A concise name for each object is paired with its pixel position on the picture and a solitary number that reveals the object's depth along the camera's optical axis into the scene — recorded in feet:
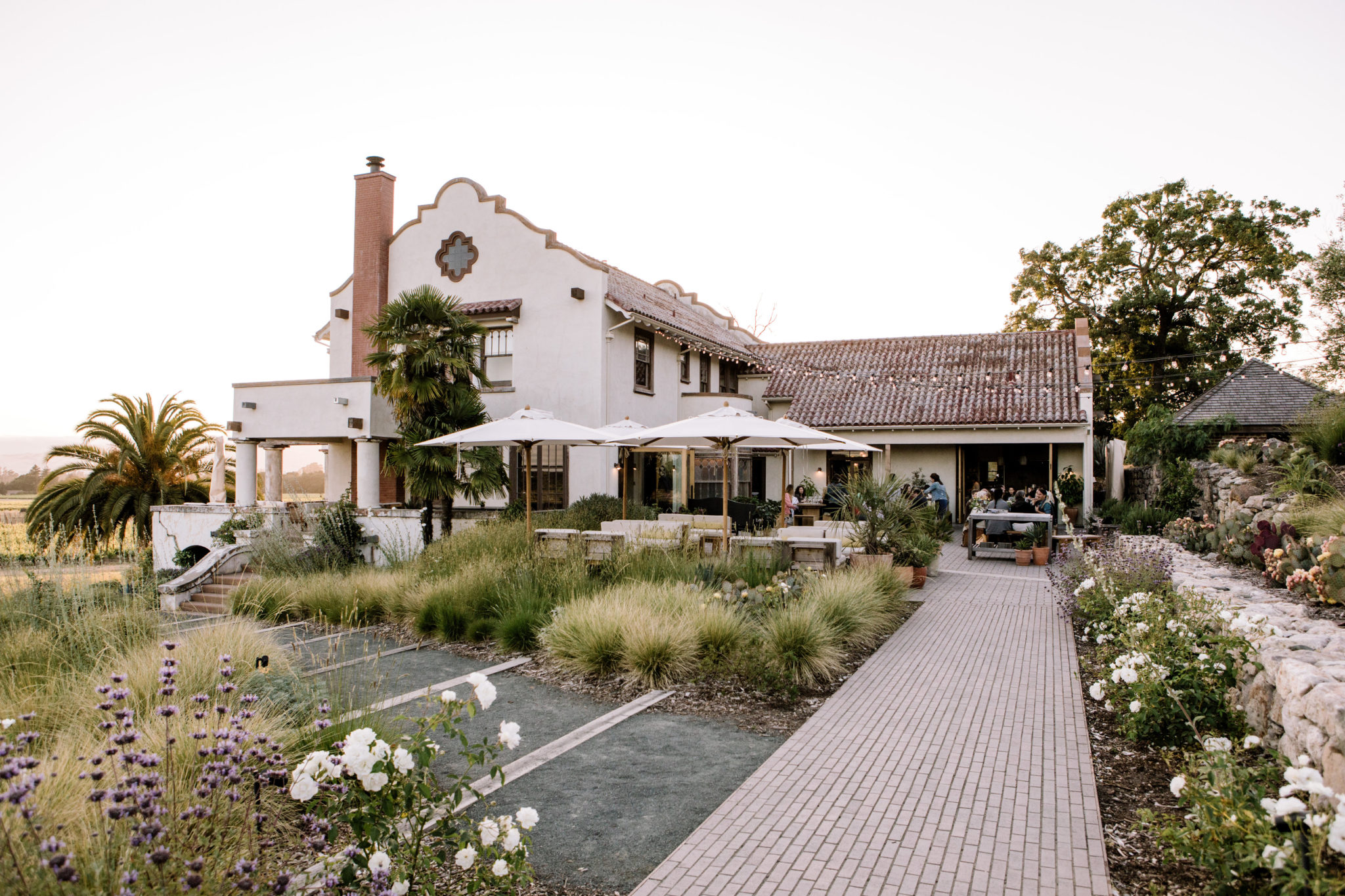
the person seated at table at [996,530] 55.01
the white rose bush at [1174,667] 16.07
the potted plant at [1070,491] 69.10
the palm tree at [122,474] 77.20
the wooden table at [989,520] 51.75
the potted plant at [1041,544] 51.47
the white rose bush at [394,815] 8.46
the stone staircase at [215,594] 44.57
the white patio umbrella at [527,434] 42.06
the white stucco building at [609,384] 60.03
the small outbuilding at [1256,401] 68.03
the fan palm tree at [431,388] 50.26
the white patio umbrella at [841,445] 44.50
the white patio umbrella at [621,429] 45.55
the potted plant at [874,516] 41.37
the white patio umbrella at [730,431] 37.01
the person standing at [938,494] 60.54
